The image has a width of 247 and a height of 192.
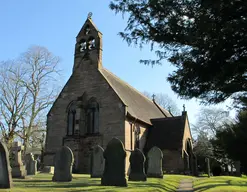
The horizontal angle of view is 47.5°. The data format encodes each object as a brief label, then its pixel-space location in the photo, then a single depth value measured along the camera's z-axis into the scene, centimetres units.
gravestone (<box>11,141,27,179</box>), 1445
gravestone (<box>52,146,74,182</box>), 1225
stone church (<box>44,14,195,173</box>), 2389
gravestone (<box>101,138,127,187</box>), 1073
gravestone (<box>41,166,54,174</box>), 1969
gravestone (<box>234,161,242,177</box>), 2839
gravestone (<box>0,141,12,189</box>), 840
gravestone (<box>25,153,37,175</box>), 1908
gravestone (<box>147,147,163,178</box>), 1648
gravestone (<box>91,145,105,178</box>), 1496
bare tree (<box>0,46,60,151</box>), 3231
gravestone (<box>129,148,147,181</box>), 1339
